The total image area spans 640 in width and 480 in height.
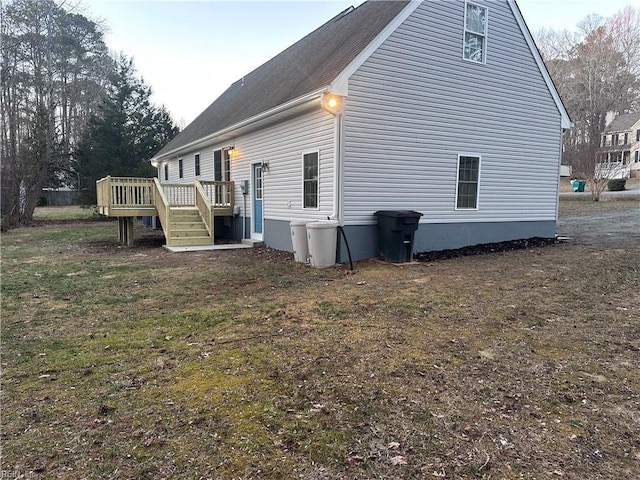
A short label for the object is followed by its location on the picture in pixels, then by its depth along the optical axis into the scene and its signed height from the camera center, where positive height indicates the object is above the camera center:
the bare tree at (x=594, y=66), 35.78 +12.43
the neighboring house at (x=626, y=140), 39.75 +6.30
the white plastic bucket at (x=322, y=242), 7.88 -0.87
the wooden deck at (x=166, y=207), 11.52 -0.33
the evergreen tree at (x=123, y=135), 25.44 +4.16
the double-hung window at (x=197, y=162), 16.28 +1.41
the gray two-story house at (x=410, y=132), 8.37 +1.61
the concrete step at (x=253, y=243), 11.21 -1.29
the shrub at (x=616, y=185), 31.16 +1.24
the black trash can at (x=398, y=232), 8.07 -0.70
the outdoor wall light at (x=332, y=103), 7.70 +1.86
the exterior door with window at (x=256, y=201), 11.49 -0.10
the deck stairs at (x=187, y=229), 11.36 -0.95
